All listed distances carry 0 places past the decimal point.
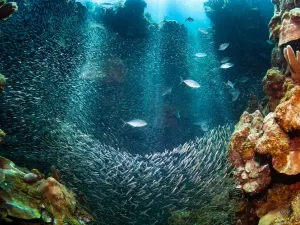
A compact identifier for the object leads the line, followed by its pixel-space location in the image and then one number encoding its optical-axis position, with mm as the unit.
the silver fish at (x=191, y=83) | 9242
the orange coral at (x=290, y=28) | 4202
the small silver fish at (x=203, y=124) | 10472
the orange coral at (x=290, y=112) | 2809
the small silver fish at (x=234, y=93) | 10238
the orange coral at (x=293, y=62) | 3508
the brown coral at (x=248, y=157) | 3473
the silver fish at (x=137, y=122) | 7570
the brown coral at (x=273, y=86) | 4789
